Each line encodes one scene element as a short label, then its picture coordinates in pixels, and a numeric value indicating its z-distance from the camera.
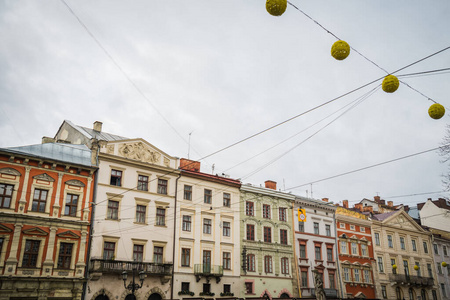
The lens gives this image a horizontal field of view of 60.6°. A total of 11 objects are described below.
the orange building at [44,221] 24.53
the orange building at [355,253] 42.81
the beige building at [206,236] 32.16
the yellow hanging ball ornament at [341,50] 11.84
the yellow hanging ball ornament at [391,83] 12.31
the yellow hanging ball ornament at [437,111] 13.67
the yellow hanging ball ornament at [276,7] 10.52
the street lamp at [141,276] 22.47
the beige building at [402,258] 45.81
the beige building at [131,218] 27.77
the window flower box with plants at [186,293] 30.84
